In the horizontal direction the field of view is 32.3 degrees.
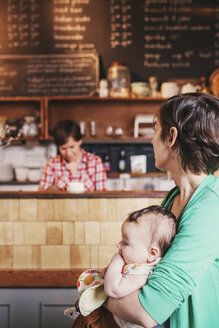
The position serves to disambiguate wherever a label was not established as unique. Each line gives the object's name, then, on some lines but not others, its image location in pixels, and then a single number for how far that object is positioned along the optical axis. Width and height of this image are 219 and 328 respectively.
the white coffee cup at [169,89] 4.43
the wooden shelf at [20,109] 4.66
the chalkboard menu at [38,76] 4.61
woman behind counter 3.87
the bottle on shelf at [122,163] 4.66
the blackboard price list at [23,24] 4.61
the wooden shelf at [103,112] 4.68
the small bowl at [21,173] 4.55
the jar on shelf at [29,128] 4.52
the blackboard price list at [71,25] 4.58
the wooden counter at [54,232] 2.36
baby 1.08
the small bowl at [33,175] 4.55
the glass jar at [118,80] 4.41
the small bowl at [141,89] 4.45
